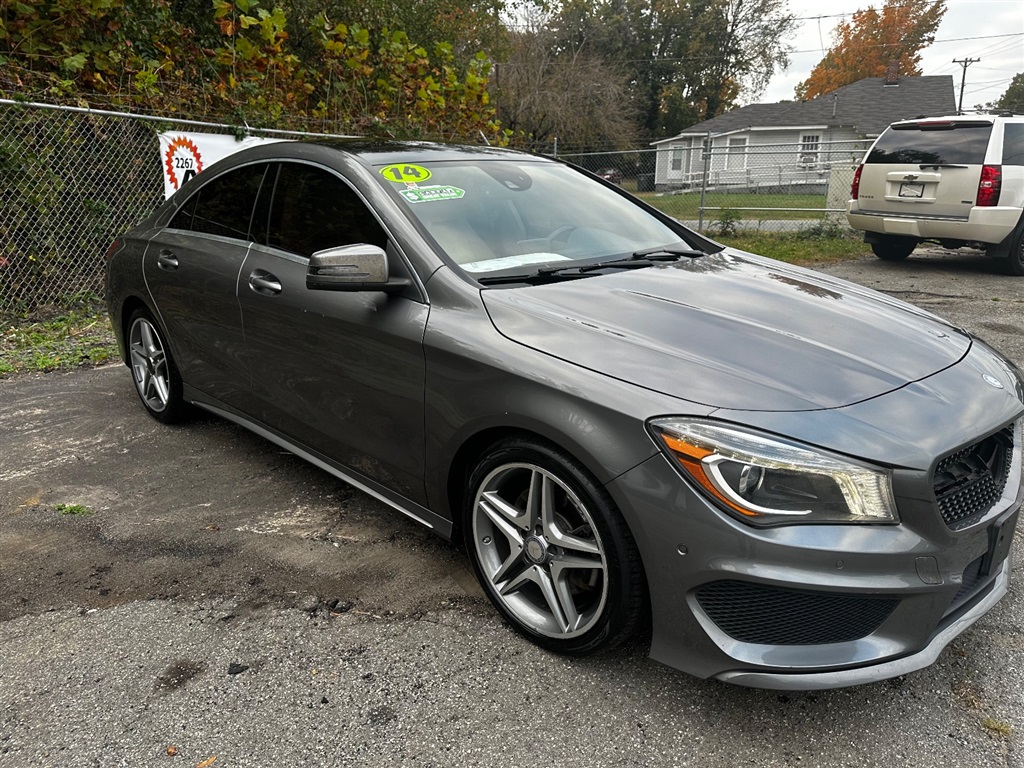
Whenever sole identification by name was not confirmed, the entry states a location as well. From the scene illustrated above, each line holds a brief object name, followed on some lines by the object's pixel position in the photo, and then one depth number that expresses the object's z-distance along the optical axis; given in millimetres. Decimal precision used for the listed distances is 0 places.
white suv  8906
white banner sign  7742
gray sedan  1939
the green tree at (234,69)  7062
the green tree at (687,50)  50719
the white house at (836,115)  36375
